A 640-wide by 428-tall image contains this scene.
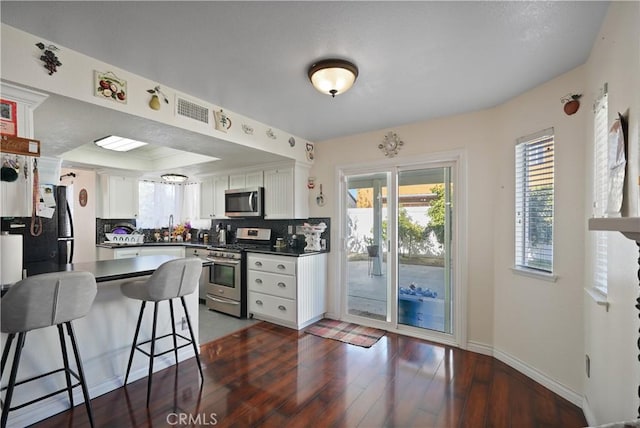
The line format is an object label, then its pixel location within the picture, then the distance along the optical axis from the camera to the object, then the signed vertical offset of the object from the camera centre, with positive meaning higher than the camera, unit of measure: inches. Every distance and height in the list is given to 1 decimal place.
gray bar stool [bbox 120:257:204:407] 83.3 -21.5
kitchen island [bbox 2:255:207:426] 73.1 -37.6
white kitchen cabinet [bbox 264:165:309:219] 153.6 +11.8
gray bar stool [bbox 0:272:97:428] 58.7 -20.0
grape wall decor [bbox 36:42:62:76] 67.5 +36.4
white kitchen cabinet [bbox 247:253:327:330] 137.5 -36.4
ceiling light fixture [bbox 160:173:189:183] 191.9 +24.3
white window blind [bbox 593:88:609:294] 67.9 +8.5
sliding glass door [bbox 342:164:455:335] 126.8 -15.0
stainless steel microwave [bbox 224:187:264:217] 165.8 +7.0
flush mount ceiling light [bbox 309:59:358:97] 76.5 +37.8
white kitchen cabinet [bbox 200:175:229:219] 188.2 +12.0
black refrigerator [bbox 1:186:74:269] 114.5 -9.8
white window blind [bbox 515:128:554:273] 92.4 +4.8
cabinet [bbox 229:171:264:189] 168.0 +20.4
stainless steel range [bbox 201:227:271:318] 152.7 -35.4
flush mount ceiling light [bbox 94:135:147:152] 148.9 +37.3
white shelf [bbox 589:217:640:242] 31.2 -1.1
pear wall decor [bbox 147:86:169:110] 87.9 +35.3
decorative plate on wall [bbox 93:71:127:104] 76.6 +34.4
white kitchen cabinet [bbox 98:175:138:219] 187.6 +11.2
